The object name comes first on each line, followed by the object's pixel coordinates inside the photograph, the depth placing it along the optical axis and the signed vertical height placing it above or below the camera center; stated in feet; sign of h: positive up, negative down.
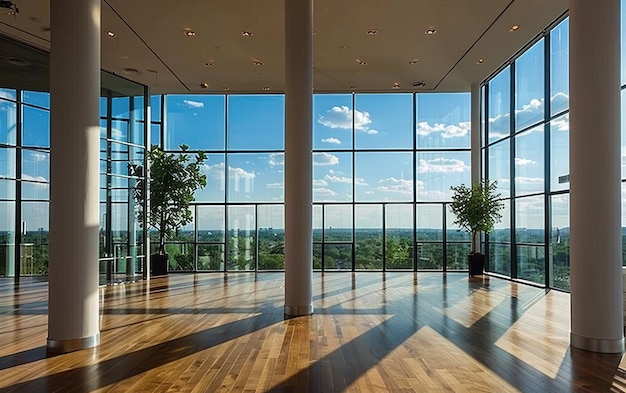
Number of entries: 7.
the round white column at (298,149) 24.89 +3.20
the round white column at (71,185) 17.70 +1.09
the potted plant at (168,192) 43.04 +2.06
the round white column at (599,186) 17.44 +1.03
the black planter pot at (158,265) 44.57 -4.01
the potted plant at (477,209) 41.81 +0.63
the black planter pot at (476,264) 43.86 -3.90
